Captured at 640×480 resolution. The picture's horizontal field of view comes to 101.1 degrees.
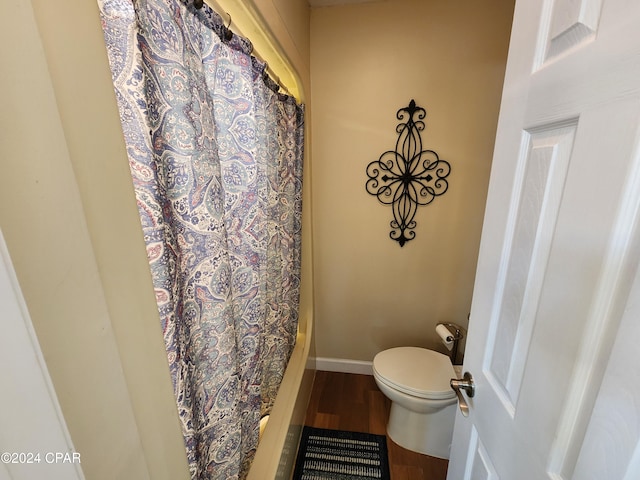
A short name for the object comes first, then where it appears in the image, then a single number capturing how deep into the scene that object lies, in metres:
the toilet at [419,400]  1.33
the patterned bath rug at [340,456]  1.35
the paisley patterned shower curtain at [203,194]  0.49
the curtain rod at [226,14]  0.63
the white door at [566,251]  0.35
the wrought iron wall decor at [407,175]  1.61
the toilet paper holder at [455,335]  1.66
